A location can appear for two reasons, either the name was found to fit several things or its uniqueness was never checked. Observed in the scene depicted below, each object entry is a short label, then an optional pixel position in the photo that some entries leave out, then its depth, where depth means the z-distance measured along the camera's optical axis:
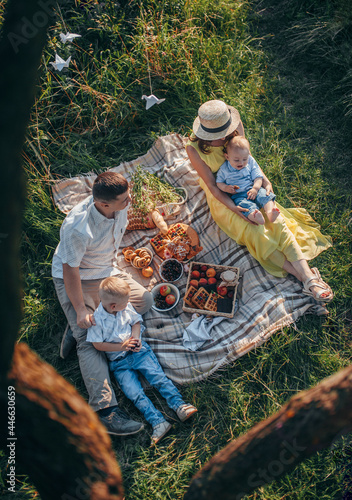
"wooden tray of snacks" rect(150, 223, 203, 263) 4.36
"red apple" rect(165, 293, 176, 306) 4.15
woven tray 4.02
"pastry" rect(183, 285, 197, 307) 4.10
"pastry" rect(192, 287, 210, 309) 4.08
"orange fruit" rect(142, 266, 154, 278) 4.39
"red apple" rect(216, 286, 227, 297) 4.12
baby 4.05
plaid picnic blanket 3.84
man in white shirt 3.57
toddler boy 3.54
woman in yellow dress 4.05
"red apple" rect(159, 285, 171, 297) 4.20
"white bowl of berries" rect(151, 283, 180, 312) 4.16
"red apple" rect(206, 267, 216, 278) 4.22
